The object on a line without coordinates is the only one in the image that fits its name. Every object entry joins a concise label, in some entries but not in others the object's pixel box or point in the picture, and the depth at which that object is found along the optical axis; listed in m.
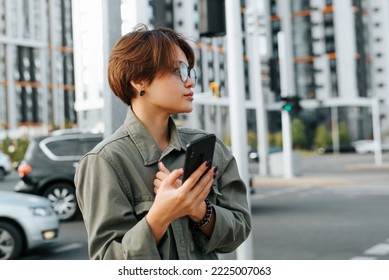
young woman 1.16
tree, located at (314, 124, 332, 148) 49.25
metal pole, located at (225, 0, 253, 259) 3.28
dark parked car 8.39
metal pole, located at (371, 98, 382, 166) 24.11
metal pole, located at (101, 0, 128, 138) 1.86
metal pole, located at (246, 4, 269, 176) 17.11
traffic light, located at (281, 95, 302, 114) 16.33
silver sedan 5.05
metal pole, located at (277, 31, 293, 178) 16.53
